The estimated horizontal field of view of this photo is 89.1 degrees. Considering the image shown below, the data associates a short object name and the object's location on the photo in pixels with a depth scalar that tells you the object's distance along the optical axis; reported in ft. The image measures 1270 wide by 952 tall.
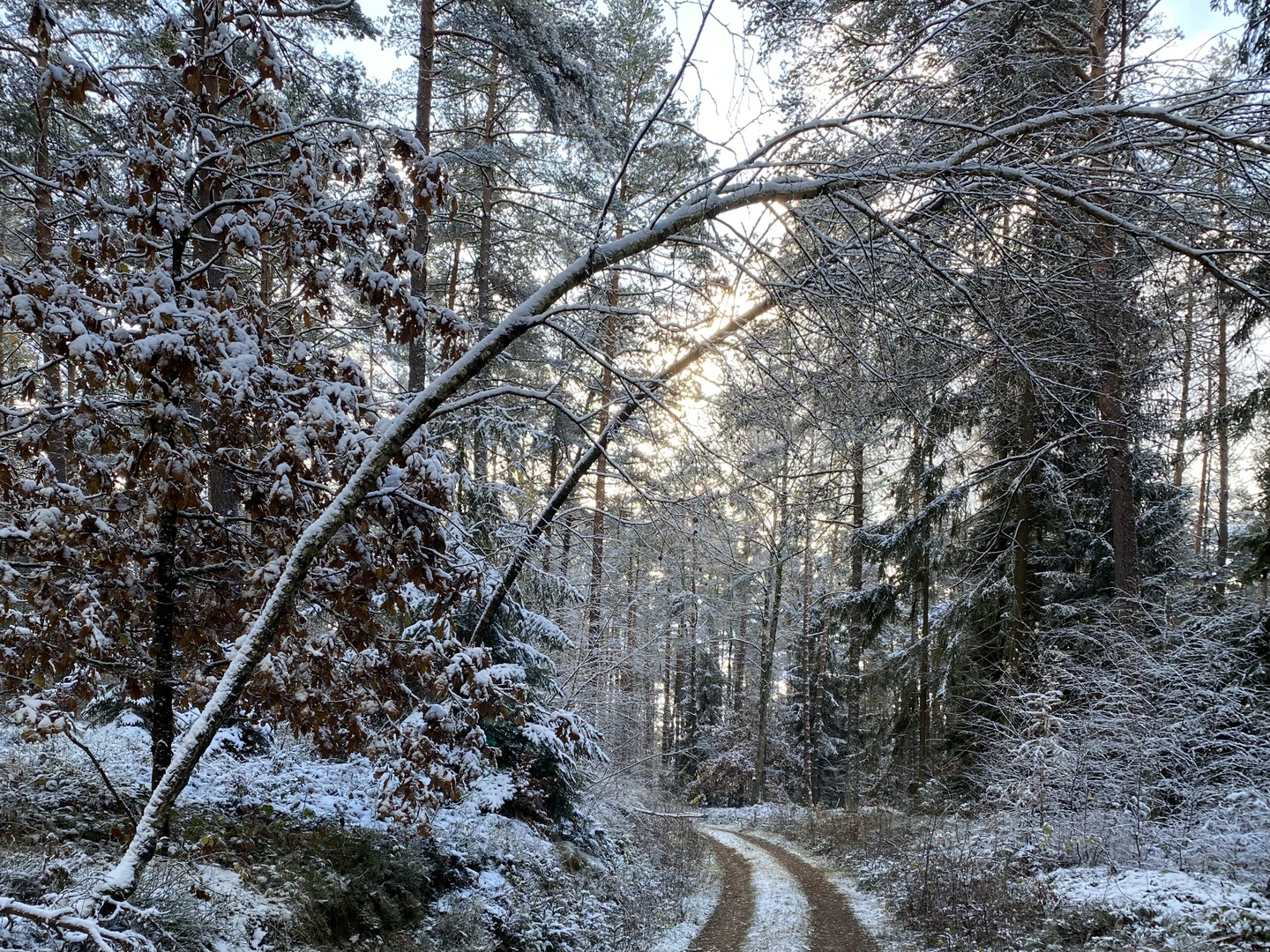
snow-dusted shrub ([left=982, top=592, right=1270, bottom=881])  23.00
